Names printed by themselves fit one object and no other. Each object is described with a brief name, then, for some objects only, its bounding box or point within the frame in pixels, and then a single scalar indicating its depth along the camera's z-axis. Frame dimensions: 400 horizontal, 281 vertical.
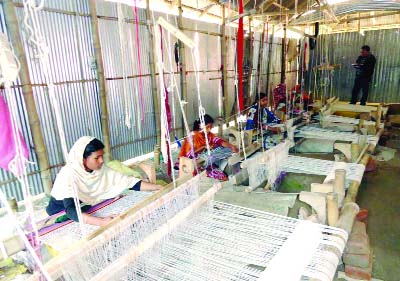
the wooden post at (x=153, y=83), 5.08
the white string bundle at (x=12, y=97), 0.97
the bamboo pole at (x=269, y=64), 10.37
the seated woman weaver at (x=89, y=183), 2.13
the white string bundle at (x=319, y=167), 2.99
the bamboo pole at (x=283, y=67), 10.88
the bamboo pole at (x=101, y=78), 4.29
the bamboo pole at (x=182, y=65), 5.73
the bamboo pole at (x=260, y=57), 8.79
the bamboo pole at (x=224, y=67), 7.45
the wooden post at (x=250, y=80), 8.48
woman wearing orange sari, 3.60
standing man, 8.52
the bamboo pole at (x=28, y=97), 3.36
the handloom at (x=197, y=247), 1.47
